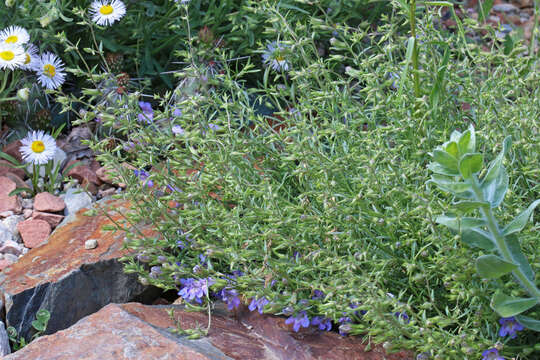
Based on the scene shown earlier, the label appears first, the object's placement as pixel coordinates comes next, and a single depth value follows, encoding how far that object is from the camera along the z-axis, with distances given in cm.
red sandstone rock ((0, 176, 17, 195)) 329
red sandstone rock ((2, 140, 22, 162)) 354
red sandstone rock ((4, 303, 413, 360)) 204
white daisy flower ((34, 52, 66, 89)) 347
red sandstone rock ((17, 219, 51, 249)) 309
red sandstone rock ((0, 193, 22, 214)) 323
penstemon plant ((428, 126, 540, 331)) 179
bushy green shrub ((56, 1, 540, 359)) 206
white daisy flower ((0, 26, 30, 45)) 332
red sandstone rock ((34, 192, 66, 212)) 323
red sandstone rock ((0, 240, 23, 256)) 304
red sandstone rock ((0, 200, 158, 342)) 261
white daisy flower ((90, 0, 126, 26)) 345
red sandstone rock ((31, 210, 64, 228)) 320
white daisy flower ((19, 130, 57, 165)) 328
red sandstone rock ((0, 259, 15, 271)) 288
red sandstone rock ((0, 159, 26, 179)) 343
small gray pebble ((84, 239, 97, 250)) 282
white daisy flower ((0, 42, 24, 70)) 327
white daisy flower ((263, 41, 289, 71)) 253
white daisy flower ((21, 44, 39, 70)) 337
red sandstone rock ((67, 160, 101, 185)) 348
